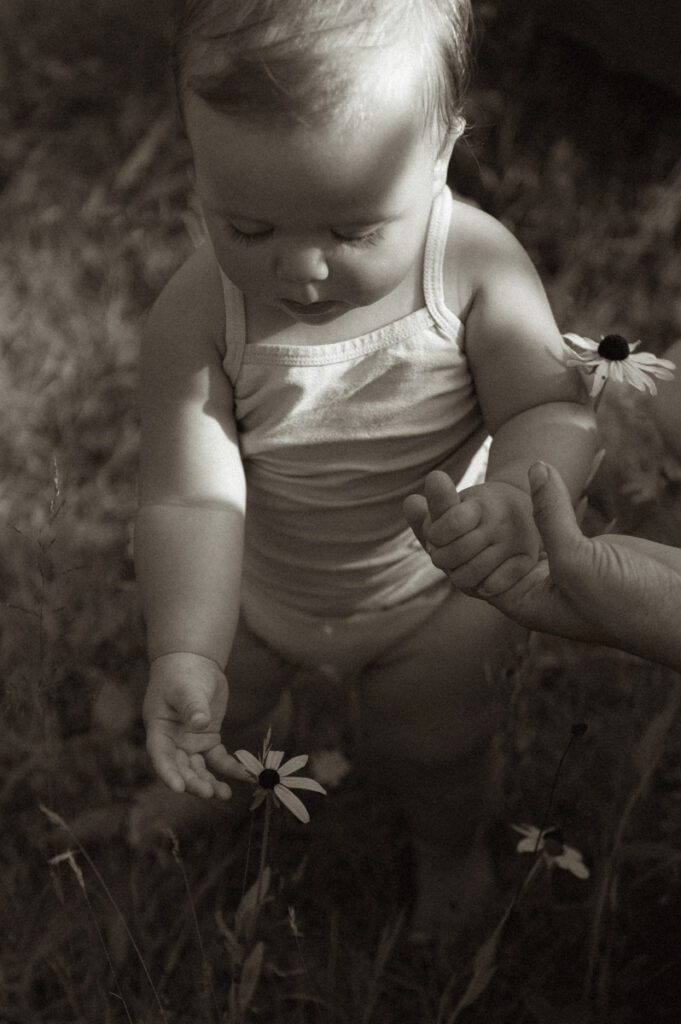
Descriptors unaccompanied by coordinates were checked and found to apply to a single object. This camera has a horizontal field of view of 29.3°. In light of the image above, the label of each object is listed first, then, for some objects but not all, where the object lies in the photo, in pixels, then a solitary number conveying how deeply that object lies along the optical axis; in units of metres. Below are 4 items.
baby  0.97
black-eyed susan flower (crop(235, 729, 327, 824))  0.99
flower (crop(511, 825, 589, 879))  1.17
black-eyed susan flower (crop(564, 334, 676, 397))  1.13
